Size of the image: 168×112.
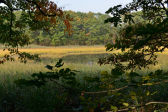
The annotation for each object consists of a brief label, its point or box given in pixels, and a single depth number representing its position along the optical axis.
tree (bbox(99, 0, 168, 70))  4.21
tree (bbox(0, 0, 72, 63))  6.30
